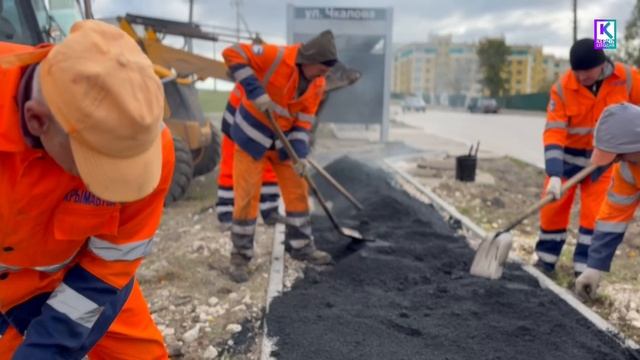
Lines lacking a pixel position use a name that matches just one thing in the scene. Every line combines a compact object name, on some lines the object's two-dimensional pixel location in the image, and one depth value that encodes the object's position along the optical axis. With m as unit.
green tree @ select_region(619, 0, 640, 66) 30.53
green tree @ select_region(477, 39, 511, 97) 53.34
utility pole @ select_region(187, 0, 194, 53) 7.97
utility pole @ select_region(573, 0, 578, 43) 27.86
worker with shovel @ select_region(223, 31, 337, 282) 4.14
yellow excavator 6.90
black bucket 8.36
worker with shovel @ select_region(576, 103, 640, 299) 3.06
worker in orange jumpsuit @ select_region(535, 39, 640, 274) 4.11
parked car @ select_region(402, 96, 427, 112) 48.69
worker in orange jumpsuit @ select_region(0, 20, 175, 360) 1.31
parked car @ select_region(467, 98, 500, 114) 42.53
